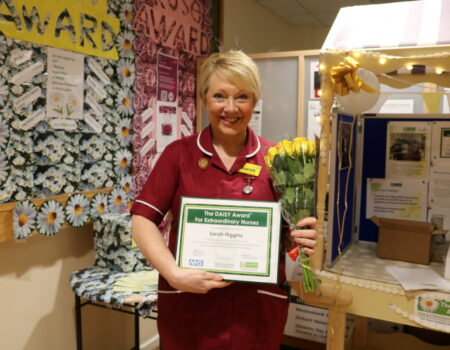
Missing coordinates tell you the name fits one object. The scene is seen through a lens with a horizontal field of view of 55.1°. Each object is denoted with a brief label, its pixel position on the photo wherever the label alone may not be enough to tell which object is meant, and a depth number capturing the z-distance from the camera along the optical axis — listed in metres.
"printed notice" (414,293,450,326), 1.53
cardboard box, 1.84
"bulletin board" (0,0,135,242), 1.99
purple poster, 2.98
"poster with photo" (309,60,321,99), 3.03
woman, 1.43
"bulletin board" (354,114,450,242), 2.08
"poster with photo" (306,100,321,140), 3.07
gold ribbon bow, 1.52
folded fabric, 2.13
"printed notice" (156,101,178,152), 2.99
